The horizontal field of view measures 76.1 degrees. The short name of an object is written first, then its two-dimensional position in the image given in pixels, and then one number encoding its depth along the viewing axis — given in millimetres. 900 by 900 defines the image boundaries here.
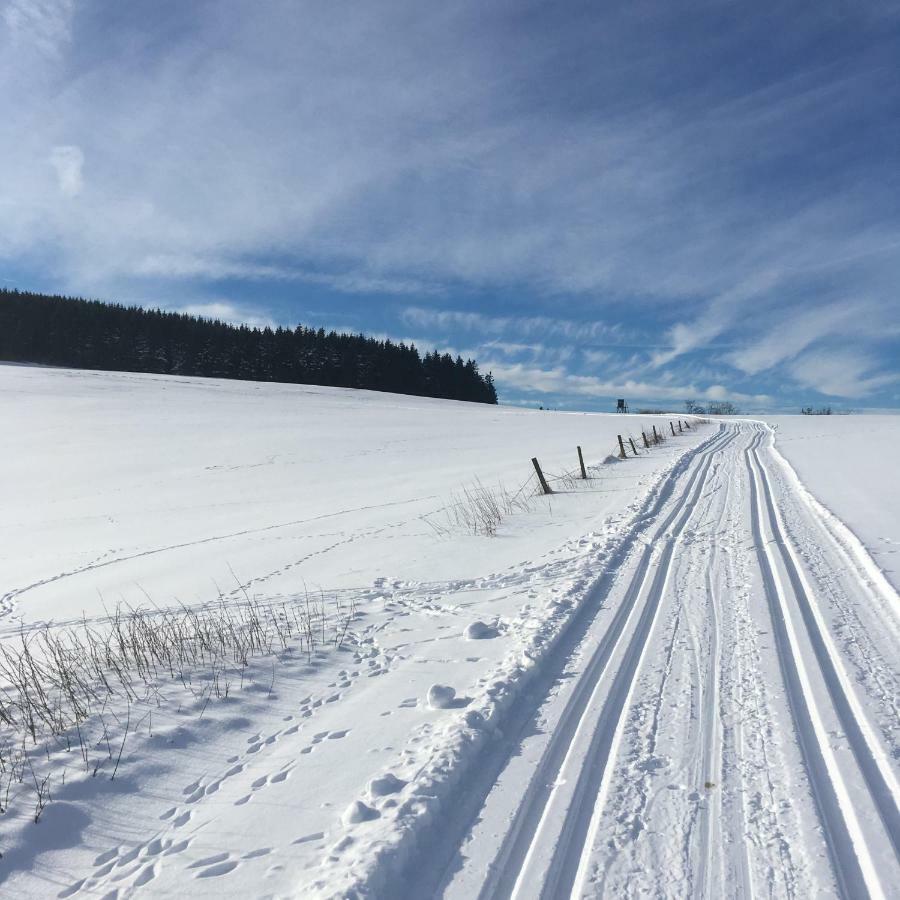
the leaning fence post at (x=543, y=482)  14578
